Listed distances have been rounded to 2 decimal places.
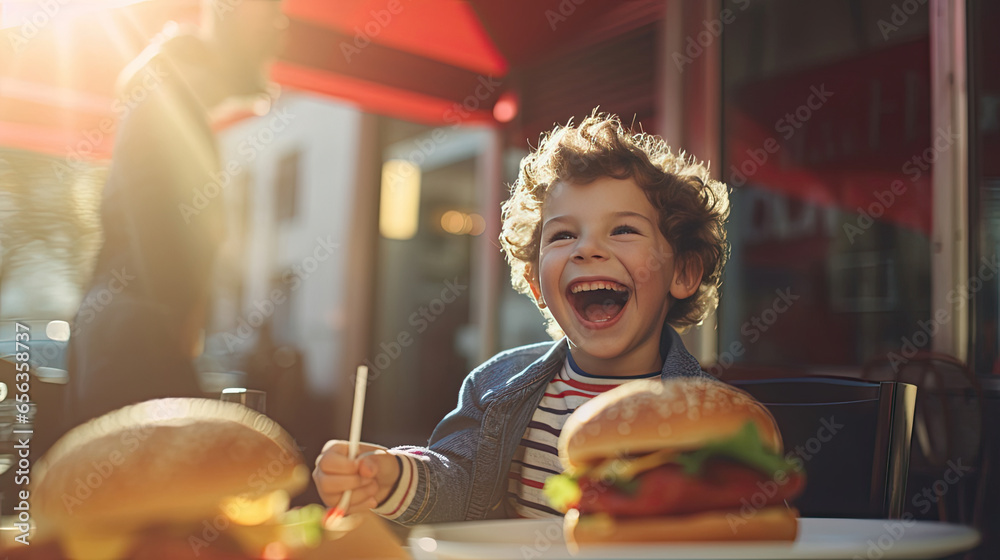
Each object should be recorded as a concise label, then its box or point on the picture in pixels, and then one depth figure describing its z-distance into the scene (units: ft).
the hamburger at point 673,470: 2.74
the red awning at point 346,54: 12.53
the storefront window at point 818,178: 10.65
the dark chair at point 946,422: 7.98
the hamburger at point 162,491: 2.29
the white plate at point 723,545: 2.18
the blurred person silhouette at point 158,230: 4.69
